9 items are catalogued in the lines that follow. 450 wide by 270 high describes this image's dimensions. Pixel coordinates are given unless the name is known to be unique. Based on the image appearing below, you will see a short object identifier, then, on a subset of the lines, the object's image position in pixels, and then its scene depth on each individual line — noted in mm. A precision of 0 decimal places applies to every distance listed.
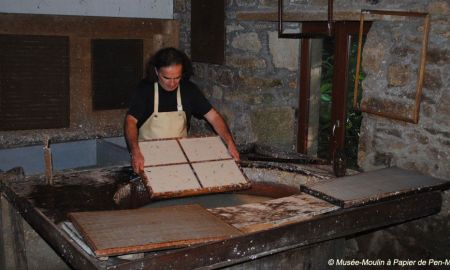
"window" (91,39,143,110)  6066
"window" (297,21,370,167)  4672
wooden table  2365
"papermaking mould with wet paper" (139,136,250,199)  3262
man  3922
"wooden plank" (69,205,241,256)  2307
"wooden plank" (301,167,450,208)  2953
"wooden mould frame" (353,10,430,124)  3697
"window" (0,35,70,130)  5582
